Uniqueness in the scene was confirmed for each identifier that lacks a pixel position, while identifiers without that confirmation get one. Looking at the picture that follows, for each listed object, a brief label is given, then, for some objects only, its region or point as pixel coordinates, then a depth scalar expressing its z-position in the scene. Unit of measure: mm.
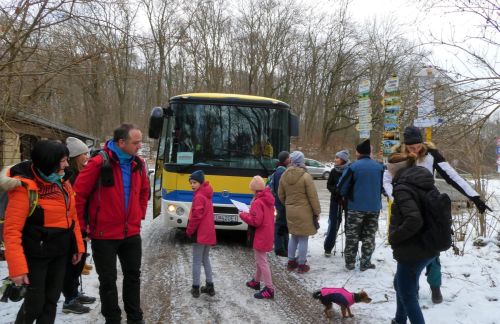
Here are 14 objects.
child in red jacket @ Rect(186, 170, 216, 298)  4973
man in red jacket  3635
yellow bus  7562
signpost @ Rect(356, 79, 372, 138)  7637
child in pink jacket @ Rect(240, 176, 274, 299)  5062
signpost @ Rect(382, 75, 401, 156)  6660
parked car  30516
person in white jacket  4164
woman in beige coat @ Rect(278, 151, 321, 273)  6094
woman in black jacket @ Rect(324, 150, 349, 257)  6801
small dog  4277
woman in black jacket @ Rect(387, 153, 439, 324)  3365
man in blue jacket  5891
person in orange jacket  2975
